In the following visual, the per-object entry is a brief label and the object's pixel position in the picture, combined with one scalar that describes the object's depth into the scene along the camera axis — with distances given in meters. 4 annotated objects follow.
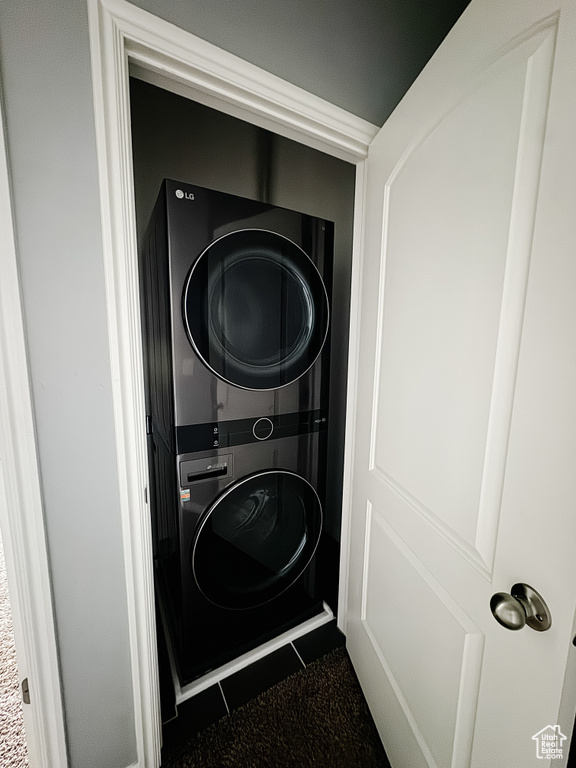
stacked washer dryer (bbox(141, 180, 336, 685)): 0.96
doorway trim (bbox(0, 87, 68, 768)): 0.66
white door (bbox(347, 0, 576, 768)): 0.51
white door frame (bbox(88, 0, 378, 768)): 0.70
